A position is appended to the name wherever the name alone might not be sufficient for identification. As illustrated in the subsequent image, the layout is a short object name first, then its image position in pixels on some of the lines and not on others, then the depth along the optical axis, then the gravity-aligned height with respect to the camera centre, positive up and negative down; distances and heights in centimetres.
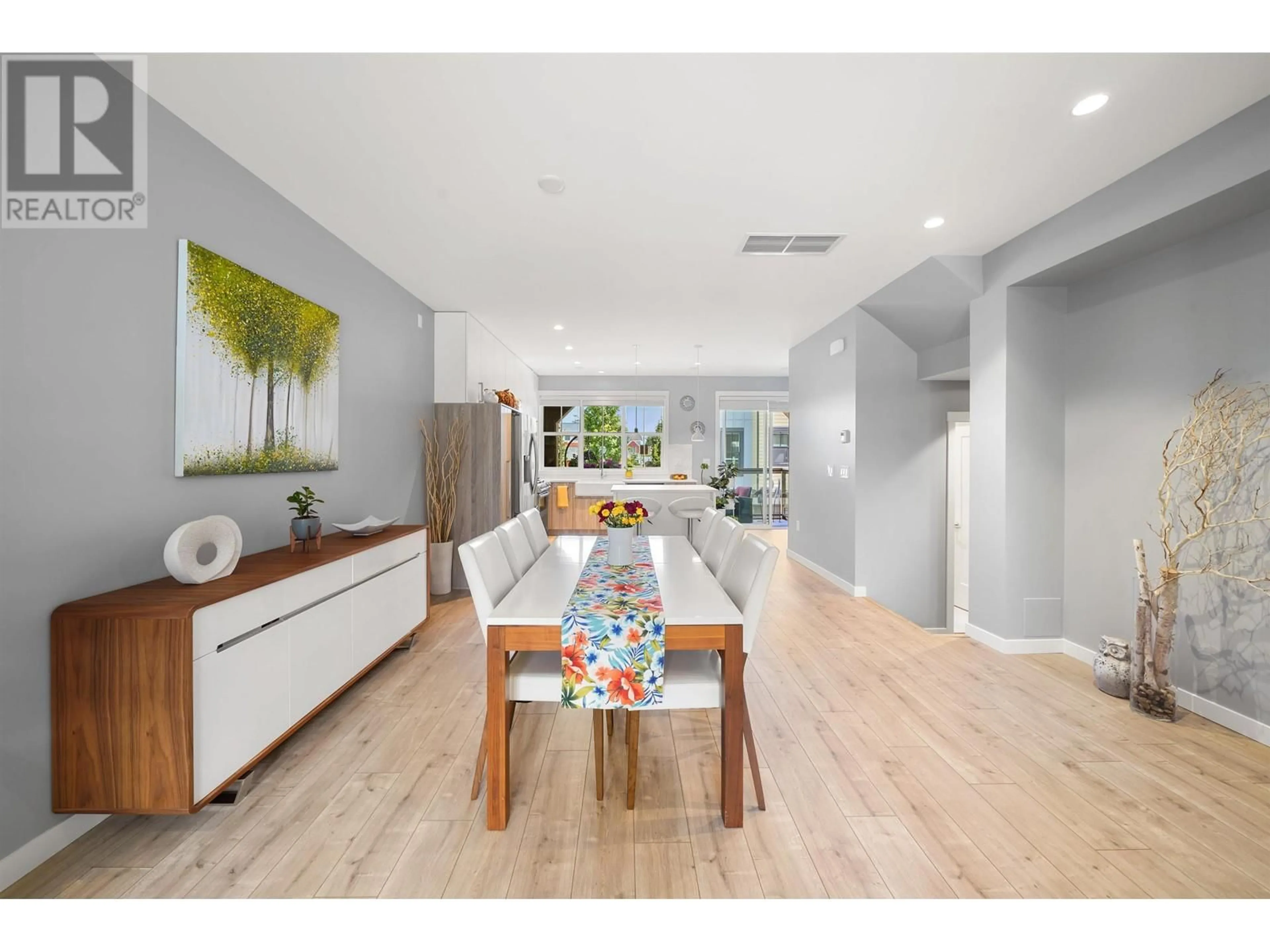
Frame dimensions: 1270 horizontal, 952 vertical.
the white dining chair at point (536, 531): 336 -33
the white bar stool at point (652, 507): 563 -29
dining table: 192 -60
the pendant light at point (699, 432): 1002 +81
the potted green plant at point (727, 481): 991 -6
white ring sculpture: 201 -27
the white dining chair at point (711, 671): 200 -72
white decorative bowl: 327 -30
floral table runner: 191 -61
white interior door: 537 -29
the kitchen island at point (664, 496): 671 -21
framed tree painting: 234 +50
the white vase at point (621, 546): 271 -33
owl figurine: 303 -102
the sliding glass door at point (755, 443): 1041 +65
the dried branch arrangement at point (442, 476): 509 +1
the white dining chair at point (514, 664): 204 -71
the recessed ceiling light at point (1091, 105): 217 +147
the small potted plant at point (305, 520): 285 -22
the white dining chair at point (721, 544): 277 -35
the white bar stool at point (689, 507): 607 -31
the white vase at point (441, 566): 509 -80
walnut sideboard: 176 -71
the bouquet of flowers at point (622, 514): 273 -18
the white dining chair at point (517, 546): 274 -36
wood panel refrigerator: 536 +5
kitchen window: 1035 +83
